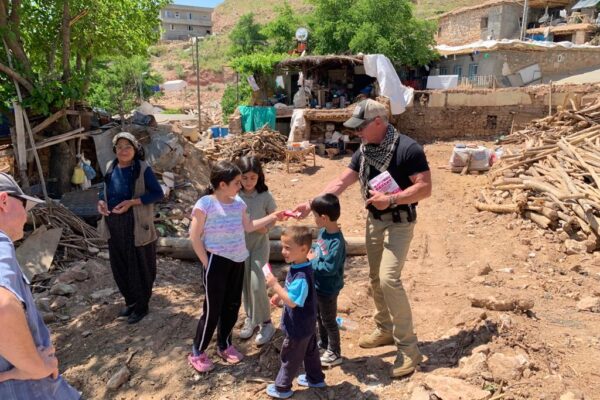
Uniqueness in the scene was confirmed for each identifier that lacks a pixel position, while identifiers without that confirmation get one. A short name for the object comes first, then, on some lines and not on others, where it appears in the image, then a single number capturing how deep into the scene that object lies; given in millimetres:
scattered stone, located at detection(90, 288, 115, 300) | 4777
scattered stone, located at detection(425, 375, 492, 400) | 2814
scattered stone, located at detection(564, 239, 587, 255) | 6367
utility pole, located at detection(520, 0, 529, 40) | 24505
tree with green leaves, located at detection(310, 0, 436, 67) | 20984
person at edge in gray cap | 1462
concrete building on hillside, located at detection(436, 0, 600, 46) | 26625
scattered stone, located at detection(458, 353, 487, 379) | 3036
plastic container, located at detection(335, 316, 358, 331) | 4074
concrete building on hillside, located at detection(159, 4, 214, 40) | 58594
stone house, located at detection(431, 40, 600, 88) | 20672
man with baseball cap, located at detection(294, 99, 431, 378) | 3193
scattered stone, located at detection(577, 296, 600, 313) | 4441
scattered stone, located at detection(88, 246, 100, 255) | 5759
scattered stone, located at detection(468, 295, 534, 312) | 3855
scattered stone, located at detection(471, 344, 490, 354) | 3255
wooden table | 13750
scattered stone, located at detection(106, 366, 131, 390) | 3354
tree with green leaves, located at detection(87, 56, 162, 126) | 26539
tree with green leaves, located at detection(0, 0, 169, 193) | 6852
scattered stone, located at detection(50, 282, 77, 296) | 4797
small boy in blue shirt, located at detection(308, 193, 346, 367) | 3074
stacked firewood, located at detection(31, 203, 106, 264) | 5660
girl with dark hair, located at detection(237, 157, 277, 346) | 3631
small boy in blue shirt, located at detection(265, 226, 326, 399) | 2777
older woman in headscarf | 3861
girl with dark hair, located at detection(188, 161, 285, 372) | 3105
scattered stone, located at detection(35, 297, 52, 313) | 4477
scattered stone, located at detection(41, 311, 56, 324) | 4340
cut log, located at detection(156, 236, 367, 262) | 5840
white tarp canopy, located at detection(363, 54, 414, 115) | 16859
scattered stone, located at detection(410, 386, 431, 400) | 2877
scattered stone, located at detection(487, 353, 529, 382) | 2973
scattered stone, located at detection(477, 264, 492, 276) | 5516
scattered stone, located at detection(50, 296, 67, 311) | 4551
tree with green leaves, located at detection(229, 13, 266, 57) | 33066
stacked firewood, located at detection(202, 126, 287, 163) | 14305
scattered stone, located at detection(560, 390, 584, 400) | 2740
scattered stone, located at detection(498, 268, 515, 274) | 5783
